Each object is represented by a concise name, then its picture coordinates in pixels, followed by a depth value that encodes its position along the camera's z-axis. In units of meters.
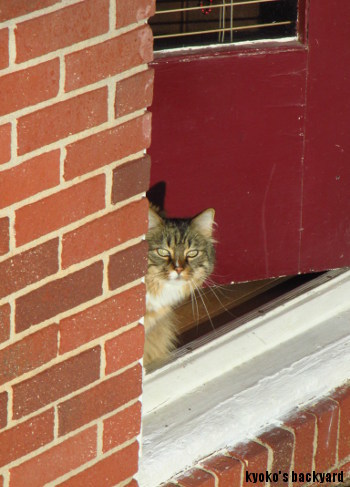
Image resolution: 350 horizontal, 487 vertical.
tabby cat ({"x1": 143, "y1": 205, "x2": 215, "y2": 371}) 7.94
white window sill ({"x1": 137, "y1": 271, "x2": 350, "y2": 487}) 6.22
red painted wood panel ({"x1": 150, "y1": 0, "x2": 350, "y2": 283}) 6.88
